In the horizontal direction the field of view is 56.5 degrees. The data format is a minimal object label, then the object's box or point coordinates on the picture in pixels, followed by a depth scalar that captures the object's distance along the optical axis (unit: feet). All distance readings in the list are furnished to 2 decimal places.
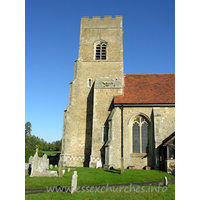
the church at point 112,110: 53.88
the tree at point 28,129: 244.07
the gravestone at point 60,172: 38.06
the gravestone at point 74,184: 25.48
